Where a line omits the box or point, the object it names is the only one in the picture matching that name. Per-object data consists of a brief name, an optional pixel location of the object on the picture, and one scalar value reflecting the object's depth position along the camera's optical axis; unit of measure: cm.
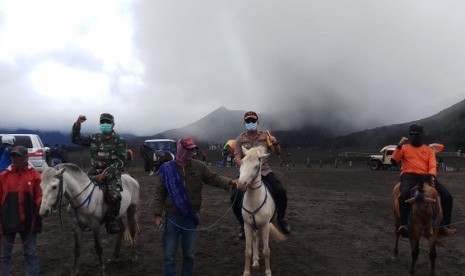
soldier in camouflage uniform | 691
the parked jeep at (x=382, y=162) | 3788
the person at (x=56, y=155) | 2003
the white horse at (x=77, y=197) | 578
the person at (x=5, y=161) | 630
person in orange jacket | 709
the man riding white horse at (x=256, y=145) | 713
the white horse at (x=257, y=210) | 616
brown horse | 666
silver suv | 1769
